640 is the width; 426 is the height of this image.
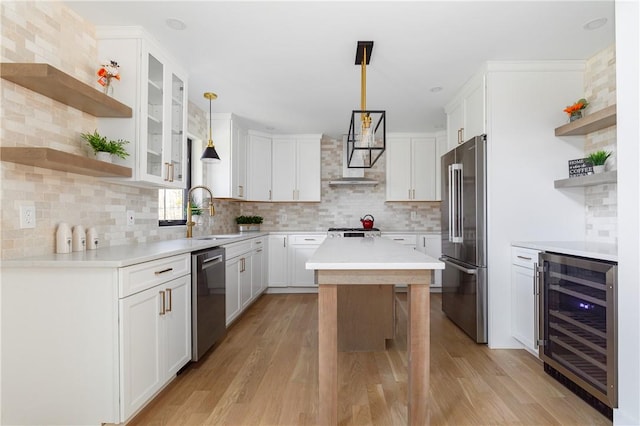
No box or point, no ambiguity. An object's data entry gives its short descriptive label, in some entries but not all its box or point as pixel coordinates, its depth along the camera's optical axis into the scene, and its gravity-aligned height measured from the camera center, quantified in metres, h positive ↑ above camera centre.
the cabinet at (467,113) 3.08 +1.06
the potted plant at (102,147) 2.17 +0.45
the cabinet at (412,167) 5.36 +0.79
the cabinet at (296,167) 5.36 +0.79
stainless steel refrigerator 3.00 -0.19
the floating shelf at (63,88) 1.71 +0.72
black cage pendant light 2.36 +0.68
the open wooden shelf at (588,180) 2.30 +0.27
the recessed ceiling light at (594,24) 2.30 +1.35
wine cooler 1.87 -0.69
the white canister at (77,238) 2.10 -0.14
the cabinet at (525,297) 2.60 -0.66
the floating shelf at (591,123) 2.37 +0.71
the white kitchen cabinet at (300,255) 5.06 -0.59
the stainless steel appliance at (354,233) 4.98 -0.25
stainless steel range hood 5.31 +0.63
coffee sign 2.65 +0.40
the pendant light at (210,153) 3.59 +0.68
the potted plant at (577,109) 2.73 +0.88
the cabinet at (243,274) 3.41 -0.68
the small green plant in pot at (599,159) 2.49 +0.43
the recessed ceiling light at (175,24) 2.30 +1.34
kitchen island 1.70 -0.50
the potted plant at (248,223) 5.14 -0.11
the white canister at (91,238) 2.19 -0.15
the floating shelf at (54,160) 1.66 +0.29
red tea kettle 5.31 -0.11
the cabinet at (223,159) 4.37 +0.75
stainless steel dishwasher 2.52 -0.68
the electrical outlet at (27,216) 1.81 +0.00
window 3.33 +0.10
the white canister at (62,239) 1.99 -0.14
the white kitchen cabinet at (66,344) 1.68 -0.65
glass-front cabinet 2.39 +0.86
